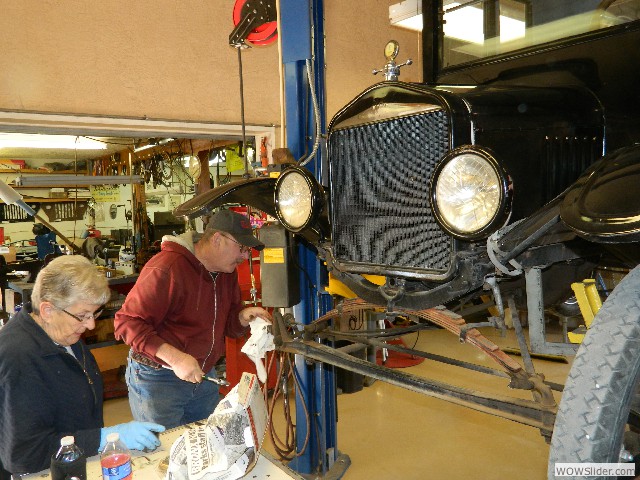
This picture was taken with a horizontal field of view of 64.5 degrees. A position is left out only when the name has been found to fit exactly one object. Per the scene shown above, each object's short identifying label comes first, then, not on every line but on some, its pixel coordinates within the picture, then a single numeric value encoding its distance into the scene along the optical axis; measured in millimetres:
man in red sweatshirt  2369
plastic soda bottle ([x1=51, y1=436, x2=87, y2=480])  1455
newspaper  1486
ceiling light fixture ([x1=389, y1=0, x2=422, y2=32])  2607
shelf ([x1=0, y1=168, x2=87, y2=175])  7289
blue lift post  2424
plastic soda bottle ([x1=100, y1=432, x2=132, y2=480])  1467
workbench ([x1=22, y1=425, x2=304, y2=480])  1648
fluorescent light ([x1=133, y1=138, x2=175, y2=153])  5762
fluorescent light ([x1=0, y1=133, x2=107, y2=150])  4965
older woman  1671
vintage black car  1000
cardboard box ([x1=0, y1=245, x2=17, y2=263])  5598
